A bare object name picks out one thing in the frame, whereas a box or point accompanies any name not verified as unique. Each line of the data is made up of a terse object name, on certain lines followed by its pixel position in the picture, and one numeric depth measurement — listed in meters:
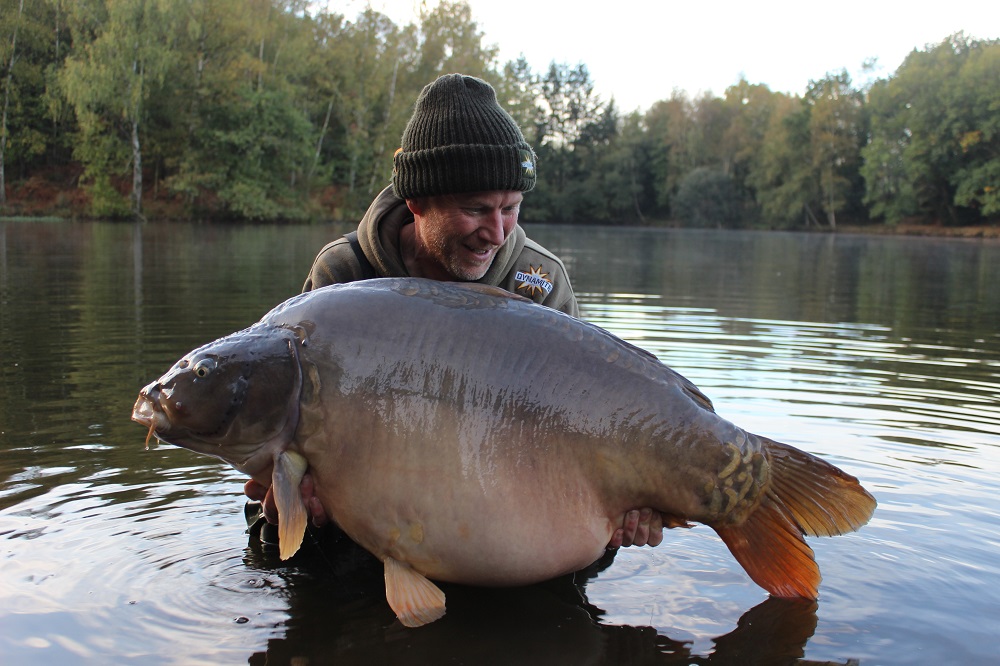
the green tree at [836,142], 65.56
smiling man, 3.51
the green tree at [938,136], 55.69
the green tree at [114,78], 35.84
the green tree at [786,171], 66.86
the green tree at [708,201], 71.06
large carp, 2.66
